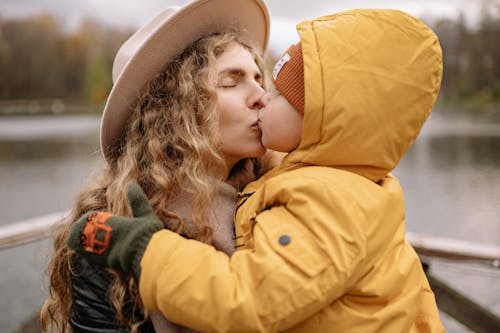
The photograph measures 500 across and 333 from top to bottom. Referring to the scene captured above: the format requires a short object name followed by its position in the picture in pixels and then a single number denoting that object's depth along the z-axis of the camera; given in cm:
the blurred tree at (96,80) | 6394
